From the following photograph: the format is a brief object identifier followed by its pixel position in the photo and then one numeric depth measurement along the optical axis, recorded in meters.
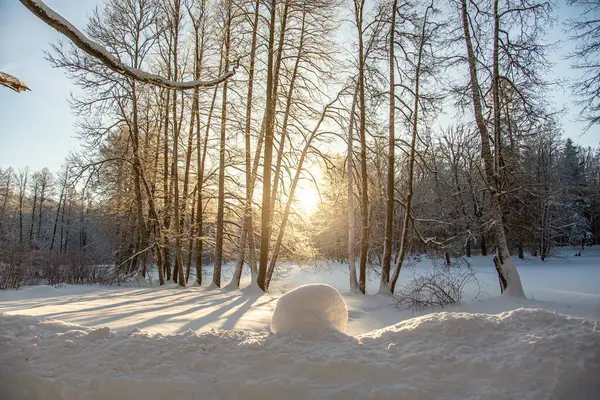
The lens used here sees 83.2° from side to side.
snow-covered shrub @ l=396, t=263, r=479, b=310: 8.34
